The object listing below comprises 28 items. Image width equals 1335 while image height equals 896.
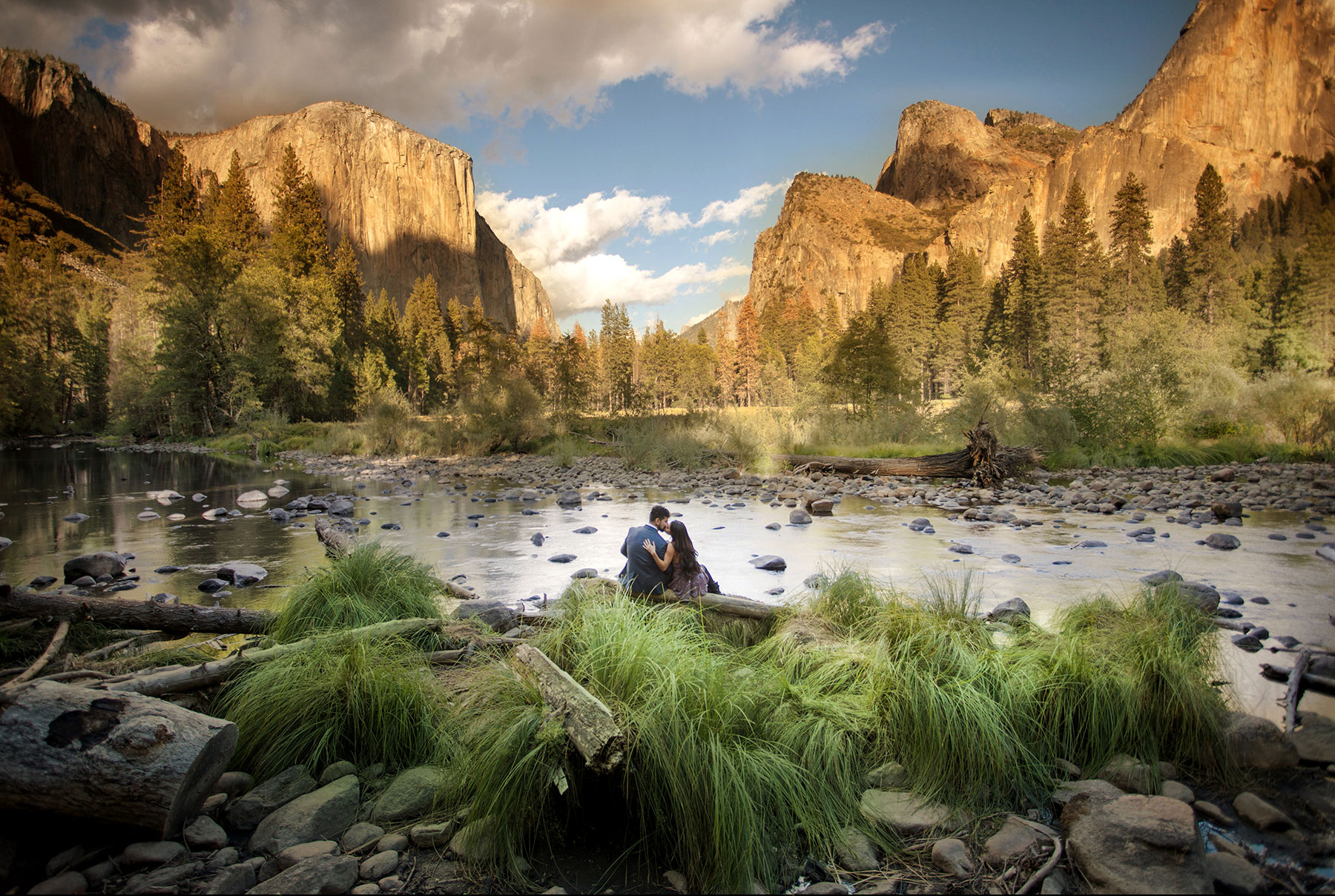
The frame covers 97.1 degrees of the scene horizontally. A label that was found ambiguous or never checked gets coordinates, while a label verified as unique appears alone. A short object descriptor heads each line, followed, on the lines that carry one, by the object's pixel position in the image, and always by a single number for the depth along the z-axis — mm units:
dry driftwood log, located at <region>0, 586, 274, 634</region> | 4062
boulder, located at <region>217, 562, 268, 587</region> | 6906
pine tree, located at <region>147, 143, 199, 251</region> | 35594
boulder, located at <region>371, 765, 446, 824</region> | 2781
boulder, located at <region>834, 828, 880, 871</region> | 2494
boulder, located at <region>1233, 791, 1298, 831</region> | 2512
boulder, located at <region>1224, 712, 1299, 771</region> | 2871
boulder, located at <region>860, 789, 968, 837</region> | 2686
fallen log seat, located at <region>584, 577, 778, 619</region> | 4590
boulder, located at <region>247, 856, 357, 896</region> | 2248
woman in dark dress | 5008
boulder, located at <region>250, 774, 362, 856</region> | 2564
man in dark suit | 5043
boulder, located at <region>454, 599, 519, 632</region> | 5051
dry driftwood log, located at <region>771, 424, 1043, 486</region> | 15289
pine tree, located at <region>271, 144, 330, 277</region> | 38438
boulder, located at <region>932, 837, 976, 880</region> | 2394
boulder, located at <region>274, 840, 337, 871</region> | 2426
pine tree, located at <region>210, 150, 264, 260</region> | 37719
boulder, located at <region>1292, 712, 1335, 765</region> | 2896
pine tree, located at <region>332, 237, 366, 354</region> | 45406
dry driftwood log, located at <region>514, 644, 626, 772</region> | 2436
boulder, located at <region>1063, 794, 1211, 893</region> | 2127
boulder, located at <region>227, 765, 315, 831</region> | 2729
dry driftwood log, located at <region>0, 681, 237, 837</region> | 2322
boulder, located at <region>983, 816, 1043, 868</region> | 2447
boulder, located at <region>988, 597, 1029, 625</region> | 4562
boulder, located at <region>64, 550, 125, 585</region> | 6840
